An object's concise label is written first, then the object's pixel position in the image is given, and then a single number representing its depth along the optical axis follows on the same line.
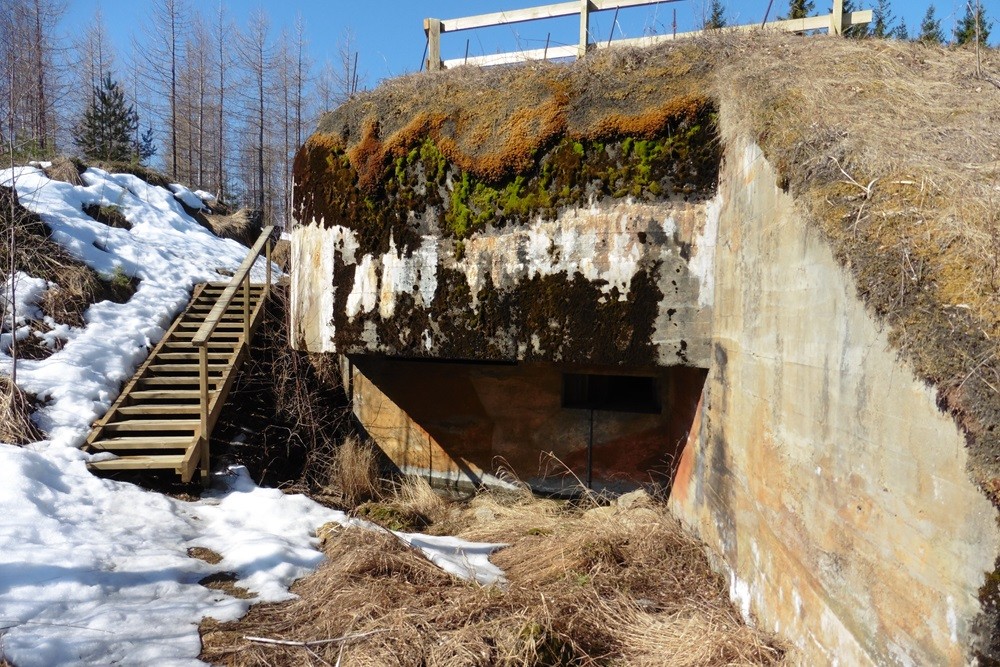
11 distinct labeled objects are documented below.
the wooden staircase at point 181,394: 5.94
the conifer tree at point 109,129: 17.48
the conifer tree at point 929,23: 15.54
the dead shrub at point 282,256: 12.66
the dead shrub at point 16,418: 5.71
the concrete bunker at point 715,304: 2.23
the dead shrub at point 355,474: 6.94
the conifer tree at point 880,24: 12.23
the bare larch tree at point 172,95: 24.94
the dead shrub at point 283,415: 7.24
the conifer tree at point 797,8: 14.31
